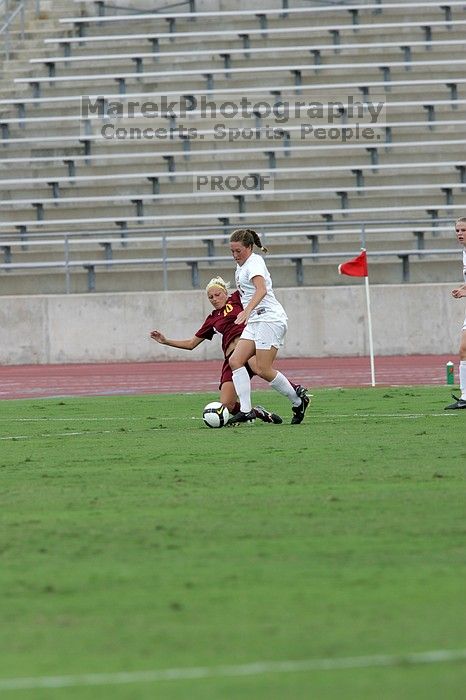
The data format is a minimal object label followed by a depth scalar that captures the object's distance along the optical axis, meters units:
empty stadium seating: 29.05
